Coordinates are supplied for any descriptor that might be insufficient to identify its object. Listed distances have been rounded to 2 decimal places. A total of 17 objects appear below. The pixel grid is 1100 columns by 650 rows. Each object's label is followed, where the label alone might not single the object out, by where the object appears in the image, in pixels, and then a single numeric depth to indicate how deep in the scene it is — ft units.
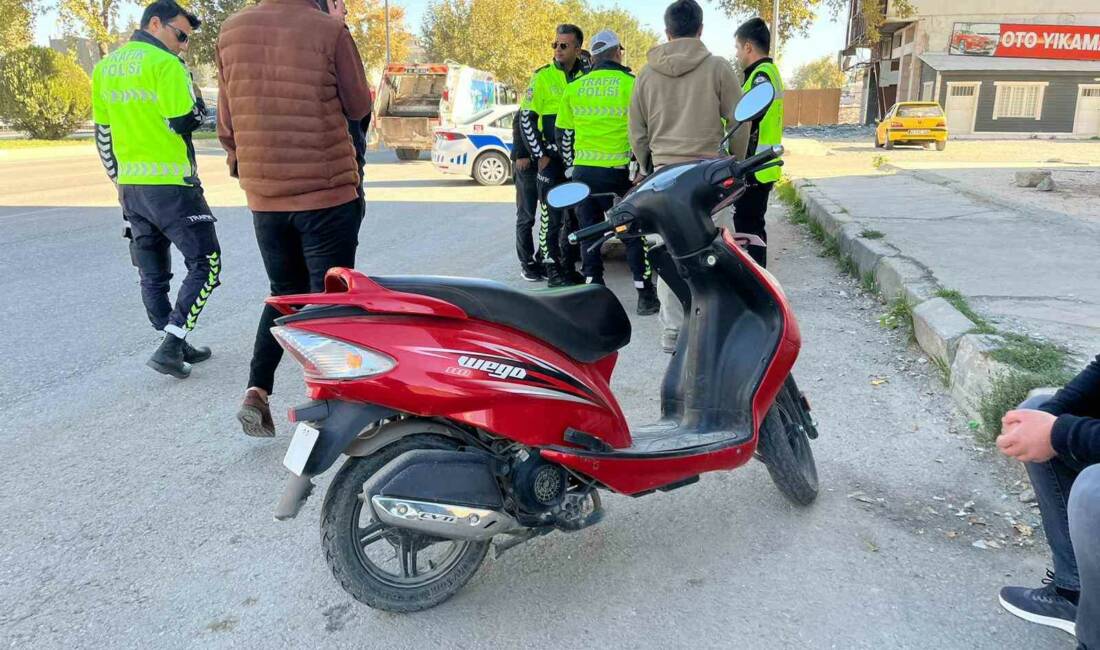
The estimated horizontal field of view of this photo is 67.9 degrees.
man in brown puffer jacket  11.16
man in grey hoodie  16.16
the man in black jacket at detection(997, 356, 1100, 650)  6.56
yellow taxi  78.79
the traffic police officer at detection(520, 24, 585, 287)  21.52
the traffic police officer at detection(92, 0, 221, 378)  14.70
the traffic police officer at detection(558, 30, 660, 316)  19.17
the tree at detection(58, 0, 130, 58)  93.76
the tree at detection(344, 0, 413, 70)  130.93
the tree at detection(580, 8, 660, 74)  198.39
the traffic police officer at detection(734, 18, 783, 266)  18.38
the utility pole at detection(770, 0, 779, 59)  83.55
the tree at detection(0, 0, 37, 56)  107.45
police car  48.96
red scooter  7.72
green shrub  90.43
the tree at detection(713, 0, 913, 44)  100.78
